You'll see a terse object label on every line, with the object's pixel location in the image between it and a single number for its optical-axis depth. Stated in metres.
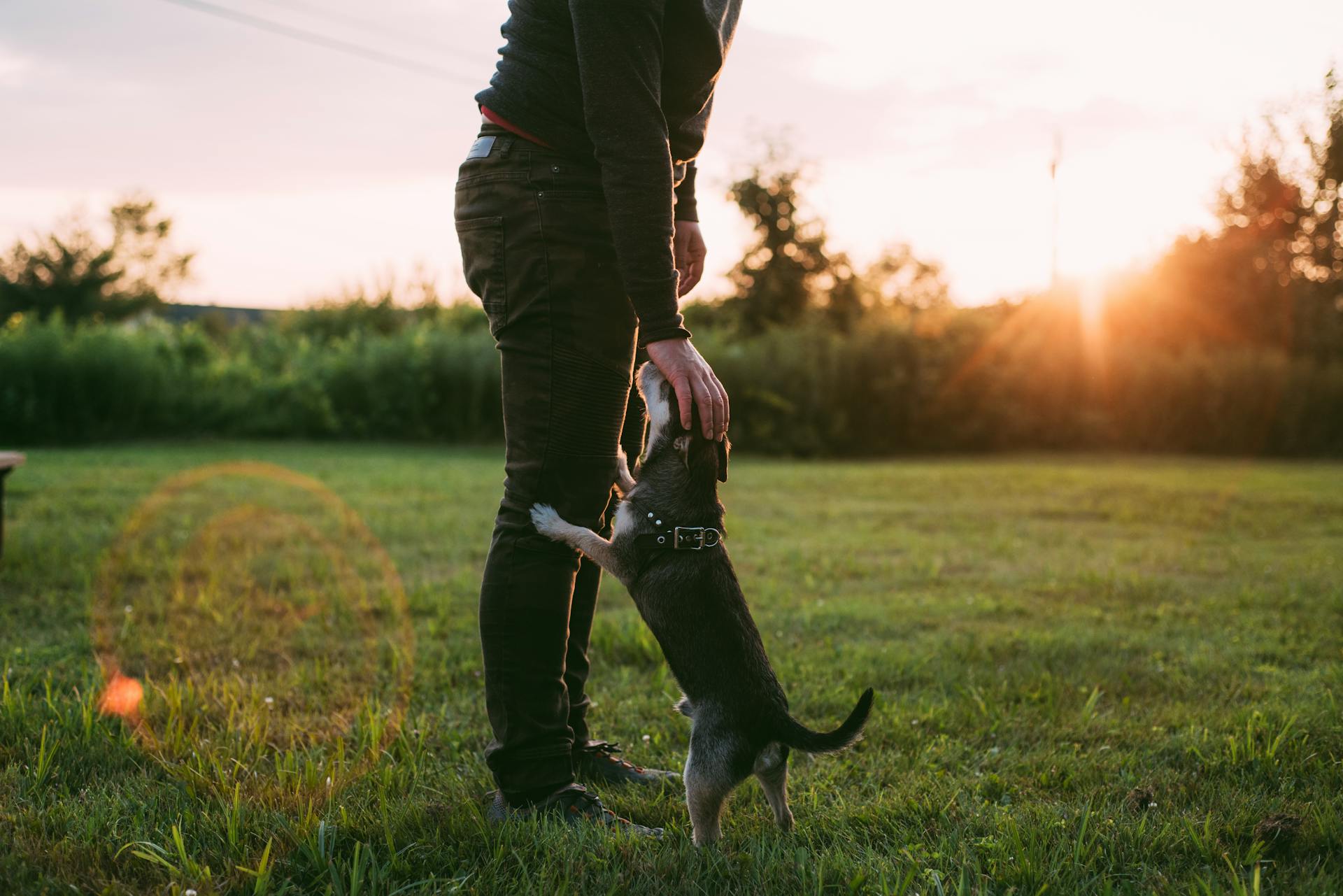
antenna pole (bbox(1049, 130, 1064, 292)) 26.44
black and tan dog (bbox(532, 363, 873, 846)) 2.28
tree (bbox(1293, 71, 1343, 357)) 21.55
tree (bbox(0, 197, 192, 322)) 33.72
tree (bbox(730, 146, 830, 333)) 22.88
